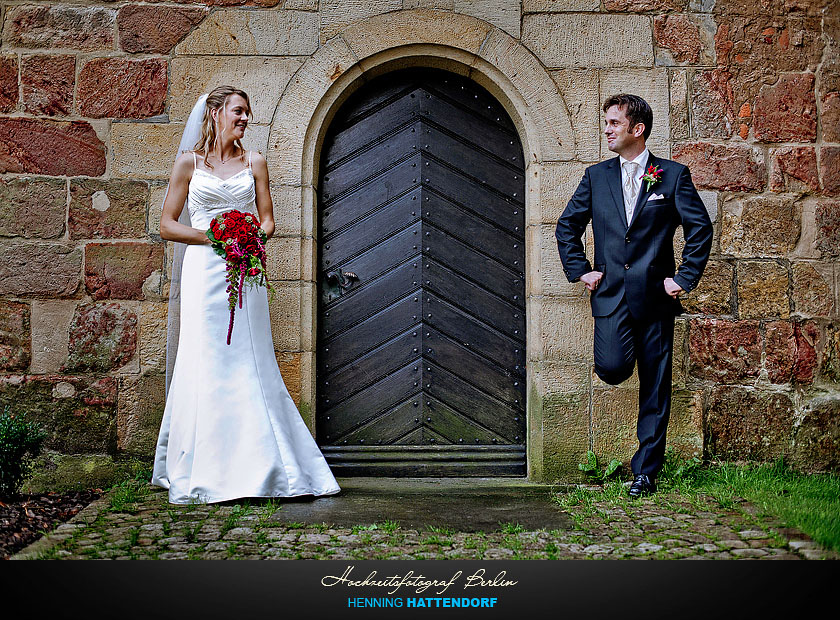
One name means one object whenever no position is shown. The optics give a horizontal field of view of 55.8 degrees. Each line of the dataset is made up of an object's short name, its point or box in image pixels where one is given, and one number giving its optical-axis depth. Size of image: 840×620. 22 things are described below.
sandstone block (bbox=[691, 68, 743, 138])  4.81
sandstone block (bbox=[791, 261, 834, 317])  4.82
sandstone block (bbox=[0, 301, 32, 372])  4.80
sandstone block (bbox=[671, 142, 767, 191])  4.80
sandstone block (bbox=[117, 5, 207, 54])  4.84
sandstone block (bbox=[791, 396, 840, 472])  4.78
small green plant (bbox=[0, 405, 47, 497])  4.34
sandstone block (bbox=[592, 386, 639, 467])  4.73
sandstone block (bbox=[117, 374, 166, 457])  4.76
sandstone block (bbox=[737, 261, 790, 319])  4.79
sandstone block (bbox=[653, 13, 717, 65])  4.82
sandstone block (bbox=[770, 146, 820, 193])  4.82
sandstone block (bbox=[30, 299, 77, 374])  4.79
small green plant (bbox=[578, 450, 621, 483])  4.66
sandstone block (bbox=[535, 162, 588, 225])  4.78
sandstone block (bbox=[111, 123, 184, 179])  4.81
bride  4.13
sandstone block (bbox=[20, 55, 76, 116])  4.84
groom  4.08
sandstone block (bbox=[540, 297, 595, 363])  4.76
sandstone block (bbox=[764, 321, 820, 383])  4.79
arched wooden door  5.00
